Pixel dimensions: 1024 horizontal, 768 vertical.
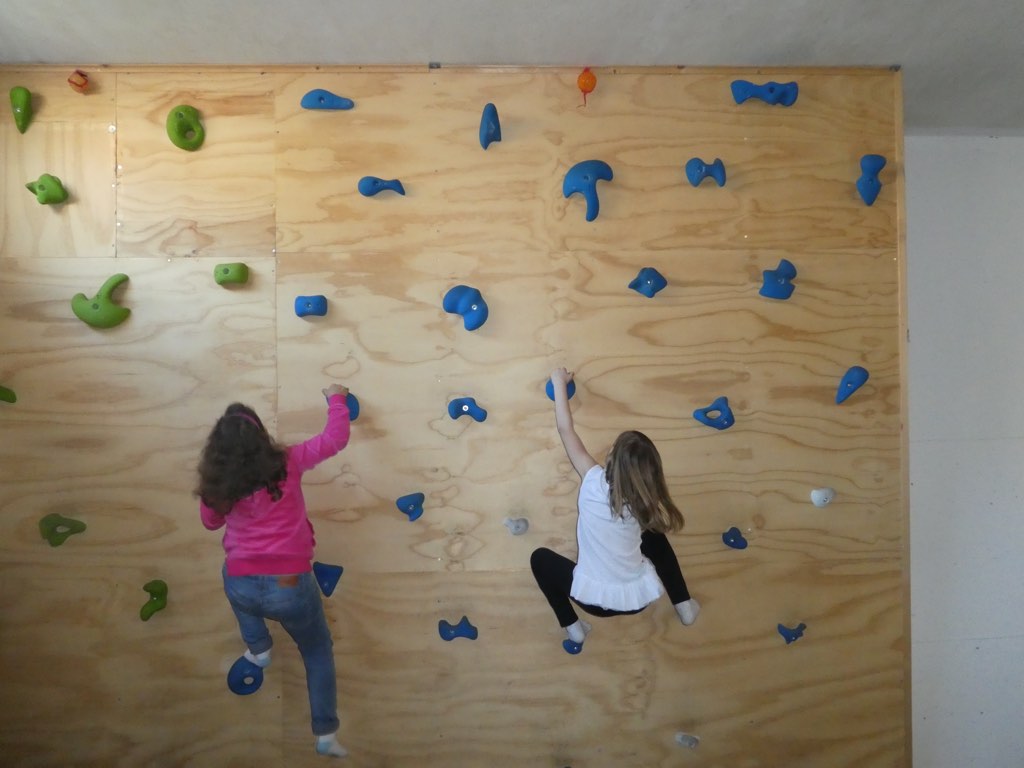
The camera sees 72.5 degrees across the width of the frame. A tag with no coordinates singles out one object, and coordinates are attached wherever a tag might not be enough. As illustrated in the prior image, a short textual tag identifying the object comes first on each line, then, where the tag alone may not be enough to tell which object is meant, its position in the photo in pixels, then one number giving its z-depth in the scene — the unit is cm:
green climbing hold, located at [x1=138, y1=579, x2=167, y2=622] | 228
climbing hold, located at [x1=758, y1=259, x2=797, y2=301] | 238
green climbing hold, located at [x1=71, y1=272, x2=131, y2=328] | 229
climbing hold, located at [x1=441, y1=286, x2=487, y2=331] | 226
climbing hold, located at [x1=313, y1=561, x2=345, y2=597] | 228
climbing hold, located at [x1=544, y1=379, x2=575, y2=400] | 236
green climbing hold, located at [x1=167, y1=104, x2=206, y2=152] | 229
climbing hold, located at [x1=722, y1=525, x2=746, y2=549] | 236
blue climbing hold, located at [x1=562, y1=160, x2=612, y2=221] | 230
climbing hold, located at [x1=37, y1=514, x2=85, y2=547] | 226
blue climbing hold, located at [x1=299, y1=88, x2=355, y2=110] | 234
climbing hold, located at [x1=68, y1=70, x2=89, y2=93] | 231
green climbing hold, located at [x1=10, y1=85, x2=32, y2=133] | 230
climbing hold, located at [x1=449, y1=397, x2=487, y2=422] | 229
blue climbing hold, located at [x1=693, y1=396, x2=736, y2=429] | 235
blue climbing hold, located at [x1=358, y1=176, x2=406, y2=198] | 230
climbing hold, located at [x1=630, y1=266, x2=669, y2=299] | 233
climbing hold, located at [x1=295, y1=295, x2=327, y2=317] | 228
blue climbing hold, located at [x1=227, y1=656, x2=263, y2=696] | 226
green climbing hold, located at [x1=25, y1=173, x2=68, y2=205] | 230
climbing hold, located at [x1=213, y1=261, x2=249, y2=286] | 228
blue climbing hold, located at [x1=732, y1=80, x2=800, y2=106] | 238
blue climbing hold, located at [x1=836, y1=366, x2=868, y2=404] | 239
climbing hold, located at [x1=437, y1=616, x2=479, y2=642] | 231
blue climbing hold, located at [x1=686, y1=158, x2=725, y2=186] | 234
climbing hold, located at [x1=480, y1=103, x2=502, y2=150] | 226
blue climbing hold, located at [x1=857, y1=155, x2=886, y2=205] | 242
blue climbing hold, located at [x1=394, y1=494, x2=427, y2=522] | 228
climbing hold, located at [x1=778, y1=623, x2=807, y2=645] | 238
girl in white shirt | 200
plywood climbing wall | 235
